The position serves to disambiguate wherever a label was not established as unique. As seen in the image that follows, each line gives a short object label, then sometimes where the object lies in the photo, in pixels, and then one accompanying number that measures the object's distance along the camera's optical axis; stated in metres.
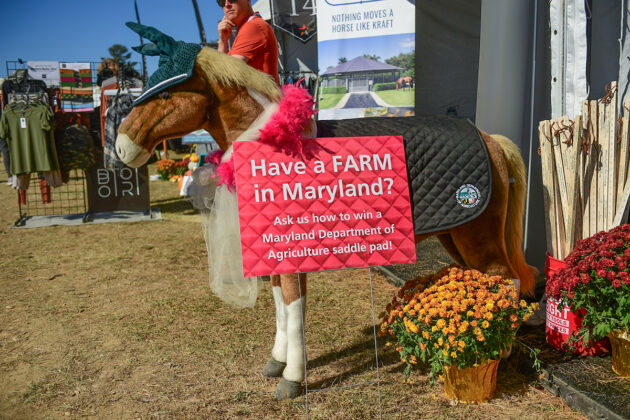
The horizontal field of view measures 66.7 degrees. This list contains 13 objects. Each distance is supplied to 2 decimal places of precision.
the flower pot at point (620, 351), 2.27
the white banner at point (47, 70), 8.01
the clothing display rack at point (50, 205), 7.39
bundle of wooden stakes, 2.60
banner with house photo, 6.44
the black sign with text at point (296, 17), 7.85
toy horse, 2.18
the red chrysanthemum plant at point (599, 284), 2.20
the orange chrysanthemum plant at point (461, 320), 2.22
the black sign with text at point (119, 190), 7.50
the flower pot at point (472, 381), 2.36
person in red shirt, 2.42
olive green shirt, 6.64
